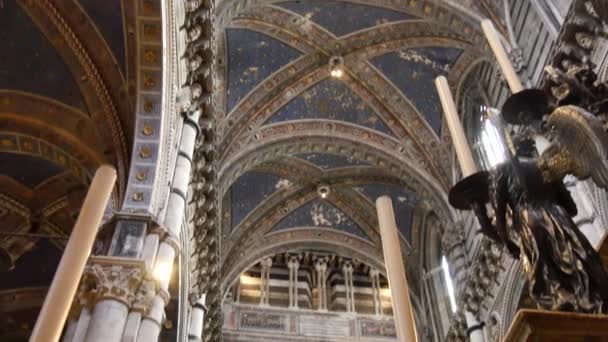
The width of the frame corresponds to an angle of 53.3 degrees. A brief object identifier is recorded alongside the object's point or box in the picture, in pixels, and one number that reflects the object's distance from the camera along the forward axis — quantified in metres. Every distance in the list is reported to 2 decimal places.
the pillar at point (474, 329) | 10.19
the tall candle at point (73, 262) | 2.29
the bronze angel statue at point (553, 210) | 1.99
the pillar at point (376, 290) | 15.89
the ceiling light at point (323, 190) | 15.25
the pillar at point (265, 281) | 15.48
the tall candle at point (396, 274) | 2.11
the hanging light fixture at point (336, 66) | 12.91
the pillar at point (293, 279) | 15.50
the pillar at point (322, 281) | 15.65
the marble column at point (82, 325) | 5.00
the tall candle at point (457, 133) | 2.84
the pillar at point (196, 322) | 9.29
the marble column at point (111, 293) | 5.03
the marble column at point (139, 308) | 5.20
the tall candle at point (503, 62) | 2.92
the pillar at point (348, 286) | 15.74
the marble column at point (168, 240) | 5.40
